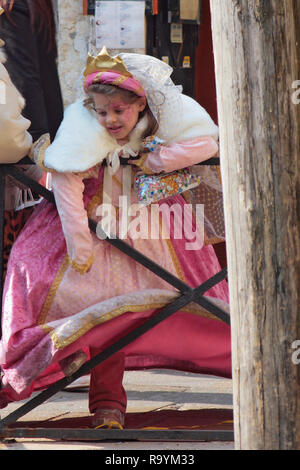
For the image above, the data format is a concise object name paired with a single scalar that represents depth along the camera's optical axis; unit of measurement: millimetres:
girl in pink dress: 6508
